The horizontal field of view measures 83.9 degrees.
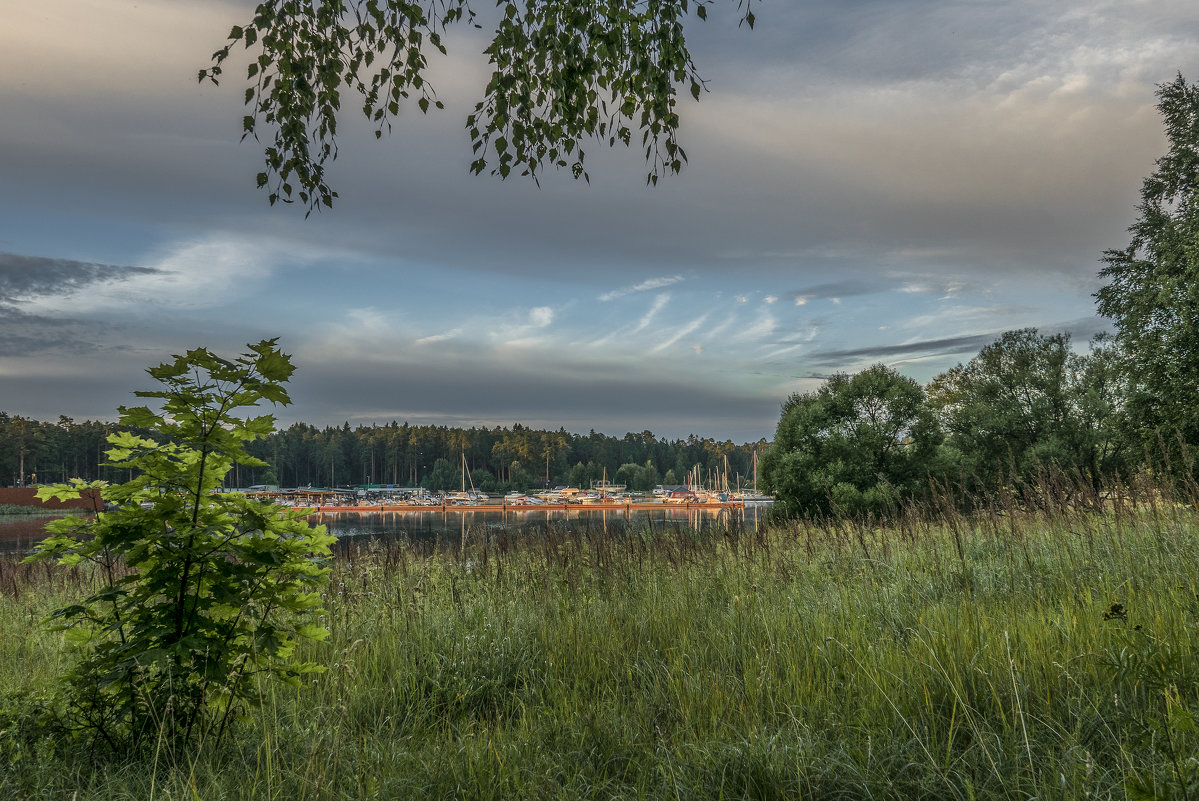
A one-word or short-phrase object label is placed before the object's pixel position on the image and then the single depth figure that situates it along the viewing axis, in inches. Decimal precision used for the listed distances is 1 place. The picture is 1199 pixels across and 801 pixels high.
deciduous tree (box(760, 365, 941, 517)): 1125.7
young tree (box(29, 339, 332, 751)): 122.0
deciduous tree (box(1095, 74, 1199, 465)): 754.2
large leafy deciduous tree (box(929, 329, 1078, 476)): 1250.6
